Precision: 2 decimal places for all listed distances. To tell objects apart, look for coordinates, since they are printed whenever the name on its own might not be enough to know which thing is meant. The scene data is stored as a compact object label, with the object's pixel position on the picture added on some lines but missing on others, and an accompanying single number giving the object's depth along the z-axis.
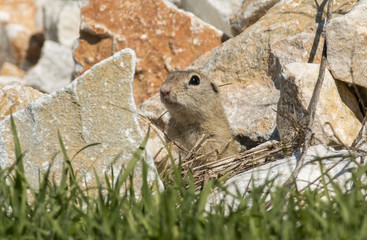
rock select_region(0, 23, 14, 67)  22.61
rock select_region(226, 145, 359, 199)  7.31
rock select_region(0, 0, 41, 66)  23.37
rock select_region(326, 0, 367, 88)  9.60
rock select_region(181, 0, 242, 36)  15.30
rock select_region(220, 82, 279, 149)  11.08
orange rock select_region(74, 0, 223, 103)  14.16
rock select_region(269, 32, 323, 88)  11.17
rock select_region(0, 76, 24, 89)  17.83
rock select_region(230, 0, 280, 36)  13.49
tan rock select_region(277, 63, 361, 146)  9.18
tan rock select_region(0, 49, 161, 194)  7.55
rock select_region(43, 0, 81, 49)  21.16
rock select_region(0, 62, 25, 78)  21.23
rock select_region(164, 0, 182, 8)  16.23
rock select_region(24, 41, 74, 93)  18.17
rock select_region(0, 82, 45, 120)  10.20
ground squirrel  11.07
